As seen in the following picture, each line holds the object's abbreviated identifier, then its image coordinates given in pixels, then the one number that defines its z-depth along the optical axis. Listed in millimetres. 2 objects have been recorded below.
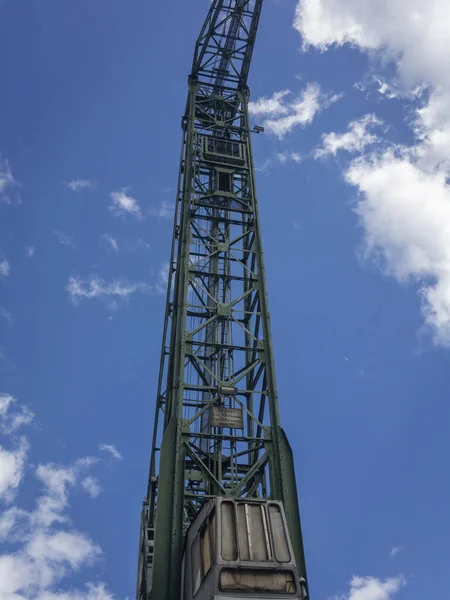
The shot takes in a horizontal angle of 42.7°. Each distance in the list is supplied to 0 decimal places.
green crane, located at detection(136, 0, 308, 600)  10875
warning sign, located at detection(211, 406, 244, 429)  15325
